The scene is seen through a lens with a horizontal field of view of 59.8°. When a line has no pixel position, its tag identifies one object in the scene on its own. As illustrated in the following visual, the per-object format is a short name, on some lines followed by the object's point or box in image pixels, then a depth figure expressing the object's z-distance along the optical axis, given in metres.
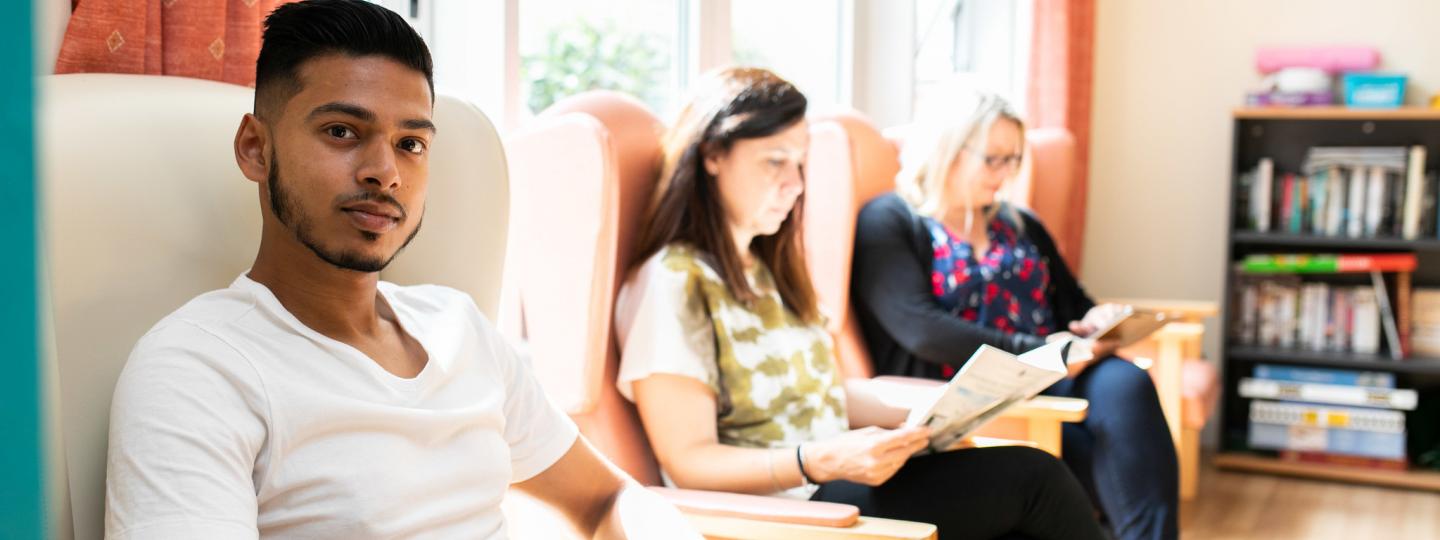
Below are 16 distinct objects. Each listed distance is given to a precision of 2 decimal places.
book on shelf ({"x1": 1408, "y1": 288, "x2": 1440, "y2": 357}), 3.87
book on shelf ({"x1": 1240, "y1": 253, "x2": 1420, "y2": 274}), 3.83
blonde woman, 2.32
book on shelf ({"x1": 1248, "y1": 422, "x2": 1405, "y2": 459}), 3.82
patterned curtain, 1.08
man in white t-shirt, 0.84
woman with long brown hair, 1.62
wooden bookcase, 3.82
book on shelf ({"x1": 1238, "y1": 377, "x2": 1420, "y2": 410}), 3.76
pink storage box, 3.95
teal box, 3.85
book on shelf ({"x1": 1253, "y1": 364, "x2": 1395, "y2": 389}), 3.84
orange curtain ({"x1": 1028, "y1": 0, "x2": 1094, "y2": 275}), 3.94
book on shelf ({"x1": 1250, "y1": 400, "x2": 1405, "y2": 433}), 3.79
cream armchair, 0.91
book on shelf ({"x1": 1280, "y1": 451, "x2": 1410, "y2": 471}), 3.85
